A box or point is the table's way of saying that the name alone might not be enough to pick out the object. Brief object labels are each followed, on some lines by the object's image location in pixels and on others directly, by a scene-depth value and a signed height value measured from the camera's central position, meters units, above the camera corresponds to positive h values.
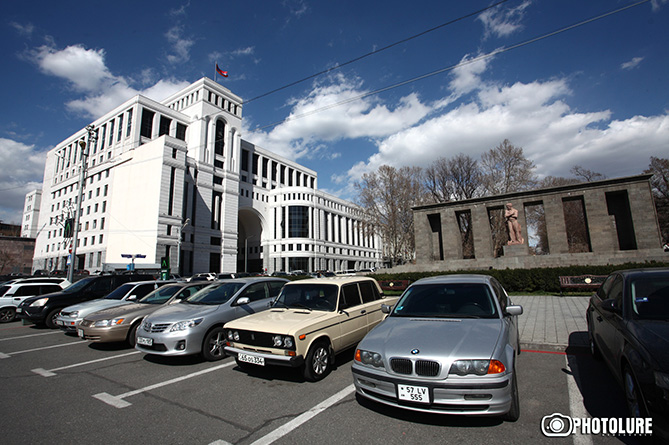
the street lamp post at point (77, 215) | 20.42 +3.85
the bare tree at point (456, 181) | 36.59 +9.69
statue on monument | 22.89 +2.68
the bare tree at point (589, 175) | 41.29 +11.02
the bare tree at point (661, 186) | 35.59 +8.28
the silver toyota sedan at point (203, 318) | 6.20 -0.94
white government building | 48.84 +13.74
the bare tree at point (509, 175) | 33.23 +9.38
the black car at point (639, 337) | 2.74 -0.82
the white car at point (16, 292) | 12.86 -0.67
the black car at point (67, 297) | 10.95 -0.78
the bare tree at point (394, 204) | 38.94 +7.63
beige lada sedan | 5.06 -0.95
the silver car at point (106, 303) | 8.82 -0.83
